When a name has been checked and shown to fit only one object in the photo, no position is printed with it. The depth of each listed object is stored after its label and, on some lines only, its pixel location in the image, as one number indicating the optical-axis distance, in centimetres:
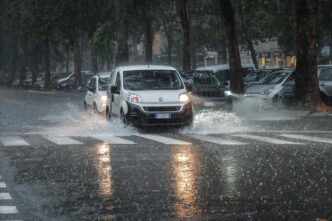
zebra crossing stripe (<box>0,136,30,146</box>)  1717
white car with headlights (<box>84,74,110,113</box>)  2573
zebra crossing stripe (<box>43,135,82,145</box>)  1723
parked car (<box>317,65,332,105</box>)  2998
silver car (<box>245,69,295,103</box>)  2908
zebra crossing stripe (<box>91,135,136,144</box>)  1730
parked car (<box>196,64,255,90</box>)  3553
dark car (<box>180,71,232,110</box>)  2583
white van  1988
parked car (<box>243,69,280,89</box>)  3469
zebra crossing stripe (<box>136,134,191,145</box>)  1705
